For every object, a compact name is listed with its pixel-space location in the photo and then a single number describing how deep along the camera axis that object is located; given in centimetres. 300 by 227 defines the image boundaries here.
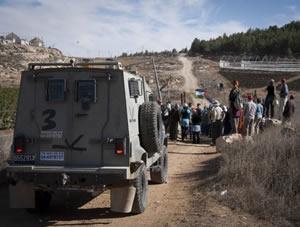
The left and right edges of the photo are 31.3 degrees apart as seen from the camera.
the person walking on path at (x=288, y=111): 2075
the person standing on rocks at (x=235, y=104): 1716
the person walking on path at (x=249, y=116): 1792
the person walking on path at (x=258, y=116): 1917
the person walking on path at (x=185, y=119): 2242
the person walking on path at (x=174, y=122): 2191
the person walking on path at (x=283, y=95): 2057
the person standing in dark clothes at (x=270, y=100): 2095
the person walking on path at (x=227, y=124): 1948
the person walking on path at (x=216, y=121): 2056
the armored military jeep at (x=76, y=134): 852
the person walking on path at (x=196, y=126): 2157
